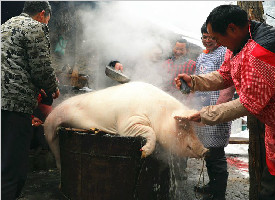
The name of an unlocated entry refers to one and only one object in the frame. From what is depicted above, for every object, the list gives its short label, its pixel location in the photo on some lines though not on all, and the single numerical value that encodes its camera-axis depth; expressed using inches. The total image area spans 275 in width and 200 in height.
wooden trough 119.2
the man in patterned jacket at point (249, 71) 86.1
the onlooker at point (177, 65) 200.5
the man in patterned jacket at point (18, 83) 122.0
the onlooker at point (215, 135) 152.3
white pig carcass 125.5
